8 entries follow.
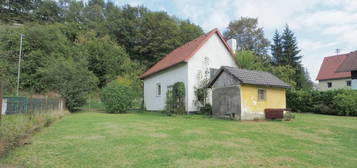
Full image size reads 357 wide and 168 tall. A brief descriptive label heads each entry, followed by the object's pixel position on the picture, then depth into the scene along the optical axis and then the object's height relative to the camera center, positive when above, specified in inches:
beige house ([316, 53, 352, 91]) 1087.0 +112.5
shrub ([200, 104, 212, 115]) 612.2 -43.7
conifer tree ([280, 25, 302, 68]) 1349.7 +302.3
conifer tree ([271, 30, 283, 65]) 1398.9 +338.7
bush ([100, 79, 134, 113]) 699.4 -9.7
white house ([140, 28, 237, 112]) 619.8 +102.9
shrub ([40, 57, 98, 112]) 695.7 +54.2
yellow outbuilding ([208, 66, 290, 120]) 491.8 +5.8
